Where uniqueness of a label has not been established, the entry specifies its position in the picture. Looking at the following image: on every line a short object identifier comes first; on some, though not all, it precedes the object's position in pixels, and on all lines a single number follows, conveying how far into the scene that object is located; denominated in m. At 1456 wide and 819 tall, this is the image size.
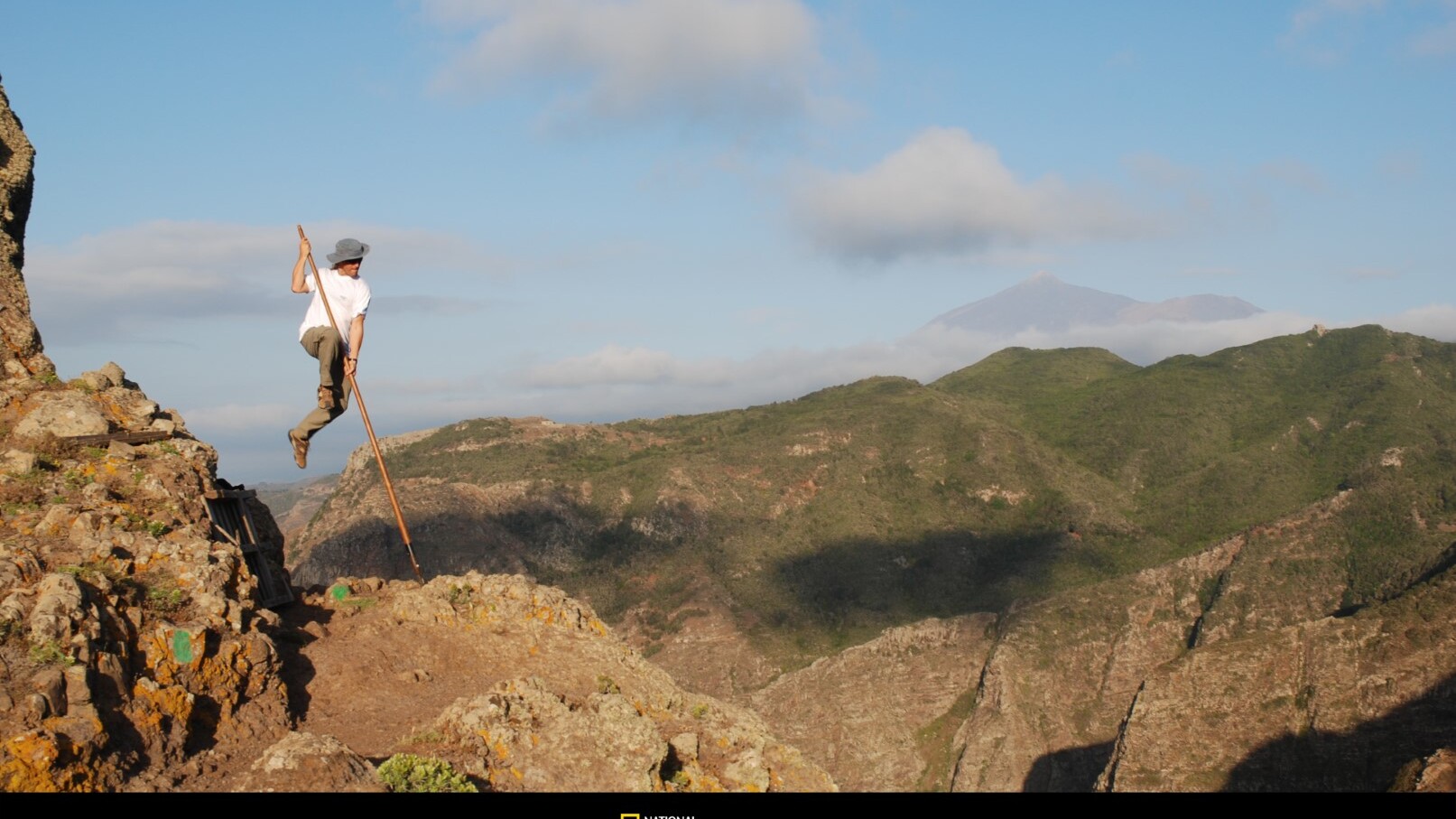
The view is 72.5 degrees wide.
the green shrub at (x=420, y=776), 9.14
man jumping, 12.53
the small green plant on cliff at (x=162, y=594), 11.38
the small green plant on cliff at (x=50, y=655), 9.16
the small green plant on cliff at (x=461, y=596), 15.44
